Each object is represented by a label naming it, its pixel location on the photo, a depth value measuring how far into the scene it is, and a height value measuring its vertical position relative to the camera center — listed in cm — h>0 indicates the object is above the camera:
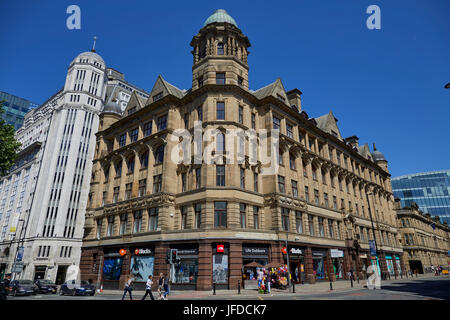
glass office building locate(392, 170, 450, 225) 12411 +3027
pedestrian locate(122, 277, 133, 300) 1922 -156
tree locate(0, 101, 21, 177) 2923 +1152
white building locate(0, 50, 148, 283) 5972 +1992
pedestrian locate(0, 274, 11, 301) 1060 -110
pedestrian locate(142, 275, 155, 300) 1874 -163
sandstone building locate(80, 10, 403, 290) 2877 +827
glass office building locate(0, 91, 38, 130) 14275 +7729
